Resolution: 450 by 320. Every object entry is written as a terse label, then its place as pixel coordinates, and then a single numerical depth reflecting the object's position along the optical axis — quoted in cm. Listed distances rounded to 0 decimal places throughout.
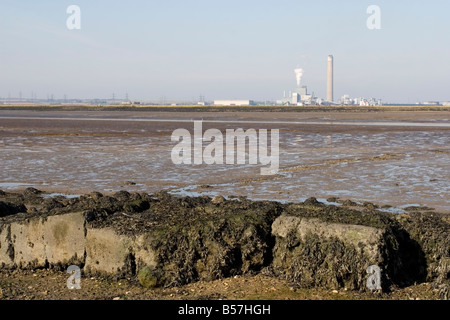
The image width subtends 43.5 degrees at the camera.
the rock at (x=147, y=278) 720
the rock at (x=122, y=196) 1216
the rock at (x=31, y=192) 1408
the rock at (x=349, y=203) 1269
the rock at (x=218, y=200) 1177
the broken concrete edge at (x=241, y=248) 710
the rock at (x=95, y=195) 1328
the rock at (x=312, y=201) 1168
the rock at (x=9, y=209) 1009
